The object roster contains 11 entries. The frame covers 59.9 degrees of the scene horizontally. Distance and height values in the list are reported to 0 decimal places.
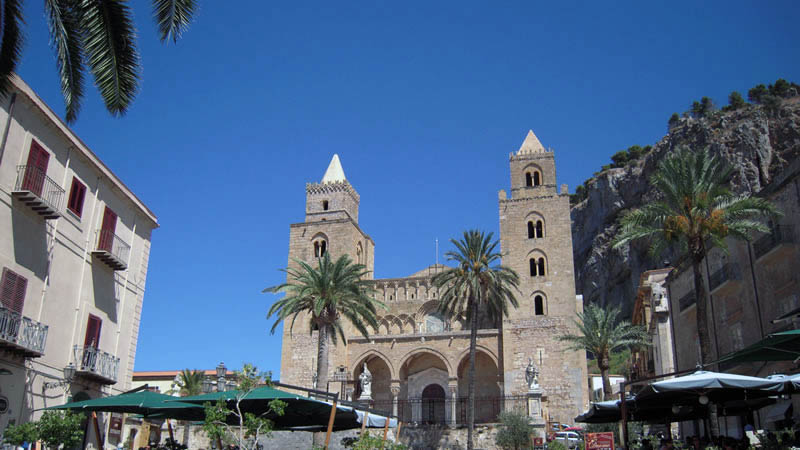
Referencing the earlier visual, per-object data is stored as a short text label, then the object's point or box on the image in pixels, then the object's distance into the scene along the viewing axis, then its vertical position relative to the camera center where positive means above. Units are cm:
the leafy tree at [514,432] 2900 +73
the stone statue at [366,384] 3546 +309
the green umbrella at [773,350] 947 +145
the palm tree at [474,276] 3431 +823
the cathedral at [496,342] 3953 +601
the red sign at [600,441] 1652 +25
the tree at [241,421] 1147 +37
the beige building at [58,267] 1605 +438
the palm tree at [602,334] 3192 +519
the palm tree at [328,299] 2984 +610
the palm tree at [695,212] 1933 +655
